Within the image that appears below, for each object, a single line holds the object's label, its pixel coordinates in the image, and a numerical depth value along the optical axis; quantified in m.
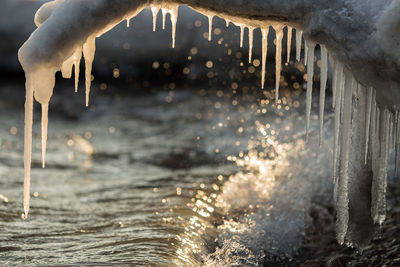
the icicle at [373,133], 5.66
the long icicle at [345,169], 5.69
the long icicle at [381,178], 5.66
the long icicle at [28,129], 5.40
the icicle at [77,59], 5.63
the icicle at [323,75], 5.70
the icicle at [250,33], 6.12
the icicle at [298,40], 5.82
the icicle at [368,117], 5.57
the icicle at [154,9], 5.84
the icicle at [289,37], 5.91
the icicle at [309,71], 5.74
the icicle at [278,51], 6.02
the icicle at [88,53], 5.65
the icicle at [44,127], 5.73
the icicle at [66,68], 5.88
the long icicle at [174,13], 6.01
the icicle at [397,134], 5.58
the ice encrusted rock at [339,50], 5.20
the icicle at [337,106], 5.64
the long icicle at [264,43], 6.17
